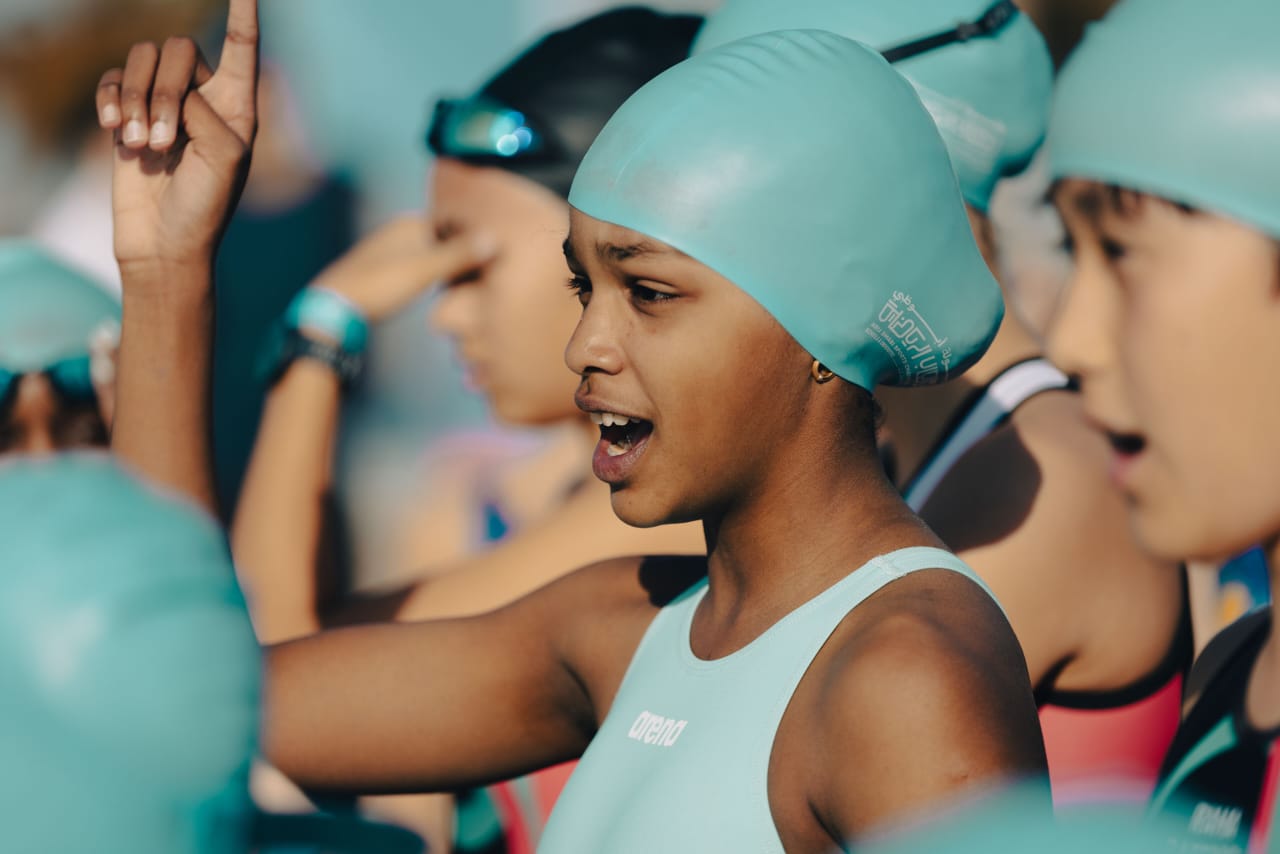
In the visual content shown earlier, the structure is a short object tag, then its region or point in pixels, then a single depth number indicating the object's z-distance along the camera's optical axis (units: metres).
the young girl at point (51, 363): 3.84
